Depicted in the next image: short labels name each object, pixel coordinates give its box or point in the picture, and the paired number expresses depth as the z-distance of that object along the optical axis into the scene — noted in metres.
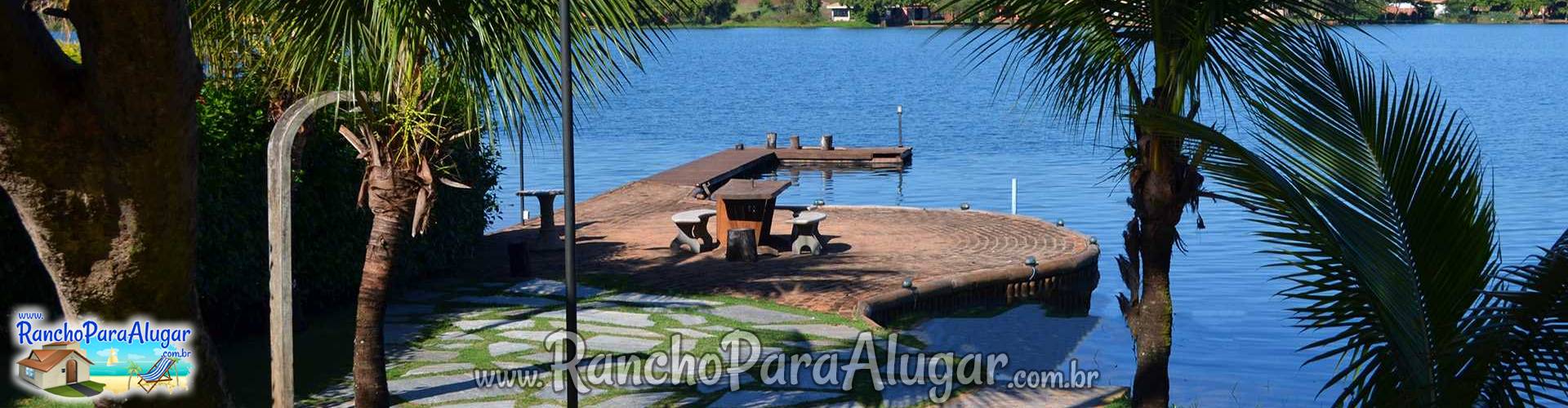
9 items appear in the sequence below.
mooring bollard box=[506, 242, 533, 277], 13.69
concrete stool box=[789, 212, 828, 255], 15.40
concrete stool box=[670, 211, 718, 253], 15.59
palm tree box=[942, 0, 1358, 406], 7.30
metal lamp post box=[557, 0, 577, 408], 7.54
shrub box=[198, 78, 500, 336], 9.93
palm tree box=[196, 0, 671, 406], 8.09
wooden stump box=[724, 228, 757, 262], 15.00
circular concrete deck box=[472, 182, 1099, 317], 13.42
